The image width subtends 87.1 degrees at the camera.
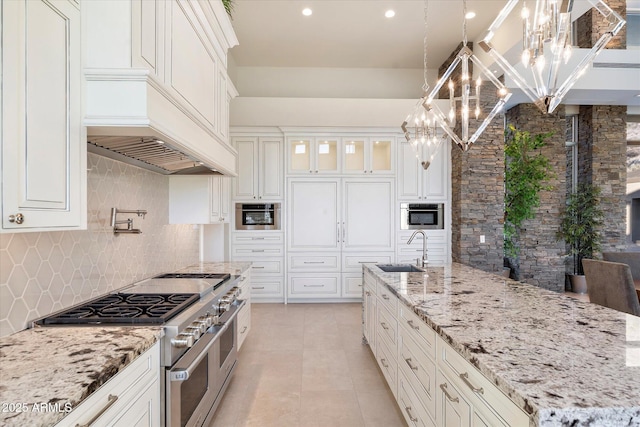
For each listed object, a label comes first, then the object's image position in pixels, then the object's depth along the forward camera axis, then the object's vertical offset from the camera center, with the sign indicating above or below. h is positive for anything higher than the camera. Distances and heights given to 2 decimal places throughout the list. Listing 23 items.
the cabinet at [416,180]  5.17 +0.55
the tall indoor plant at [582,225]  5.72 -0.16
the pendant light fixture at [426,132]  3.11 +0.79
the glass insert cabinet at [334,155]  5.14 +0.93
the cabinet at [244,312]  2.96 -0.91
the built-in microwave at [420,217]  5.20 -0.02
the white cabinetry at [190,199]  2.98 +0.15
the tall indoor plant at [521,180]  5.36 +0.58
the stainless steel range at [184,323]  1.45 -0.55
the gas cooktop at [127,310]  1.46 -0.46
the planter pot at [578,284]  5.73 -1.16
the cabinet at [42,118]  1.00 +0.33
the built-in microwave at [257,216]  5.14 +0.00
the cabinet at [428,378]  1.04 -0.69
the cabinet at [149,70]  1.35 +0.67
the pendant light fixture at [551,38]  1.85 +1.02
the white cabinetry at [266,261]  5.12 -0.69
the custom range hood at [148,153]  1.66 +0.37
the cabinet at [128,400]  0.93 -0.60
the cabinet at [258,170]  5.11 +0.69
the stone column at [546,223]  5.85 -0.12
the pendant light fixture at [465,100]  2.35 +0.87
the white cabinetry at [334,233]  5.12 -0.26
